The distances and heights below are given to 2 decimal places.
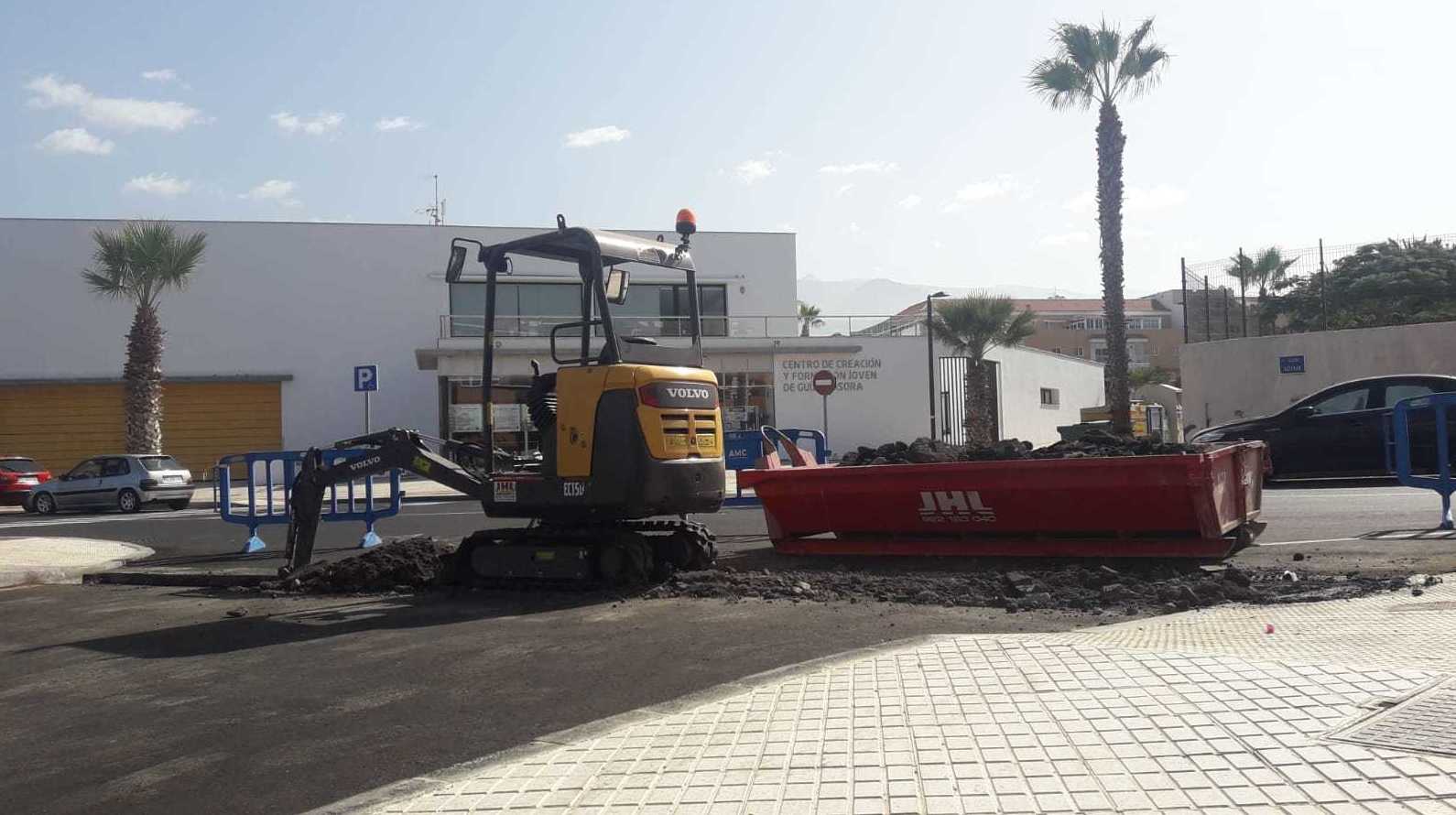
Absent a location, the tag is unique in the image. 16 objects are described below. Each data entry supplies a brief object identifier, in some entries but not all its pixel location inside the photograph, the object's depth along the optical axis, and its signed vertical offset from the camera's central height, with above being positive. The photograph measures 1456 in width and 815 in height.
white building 35.34 +2.73
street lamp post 37.72 +2.75
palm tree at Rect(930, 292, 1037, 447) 38.72 +3.03
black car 16.03 -0.18
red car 26.59 -0.72
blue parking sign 23.12 +1.18
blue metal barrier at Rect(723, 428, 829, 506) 17.48 -0.29
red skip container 9.45 -0.72
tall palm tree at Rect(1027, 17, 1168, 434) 30.23 +8.54
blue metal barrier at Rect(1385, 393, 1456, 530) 11.16 -0.38
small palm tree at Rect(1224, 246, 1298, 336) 30.48 +5.50
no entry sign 25.70 +0.96
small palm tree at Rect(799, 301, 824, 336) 38.42 +3.40
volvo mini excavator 8.98 -0.17
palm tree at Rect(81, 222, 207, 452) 31.69 +4.32
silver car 24.66 -0.87
